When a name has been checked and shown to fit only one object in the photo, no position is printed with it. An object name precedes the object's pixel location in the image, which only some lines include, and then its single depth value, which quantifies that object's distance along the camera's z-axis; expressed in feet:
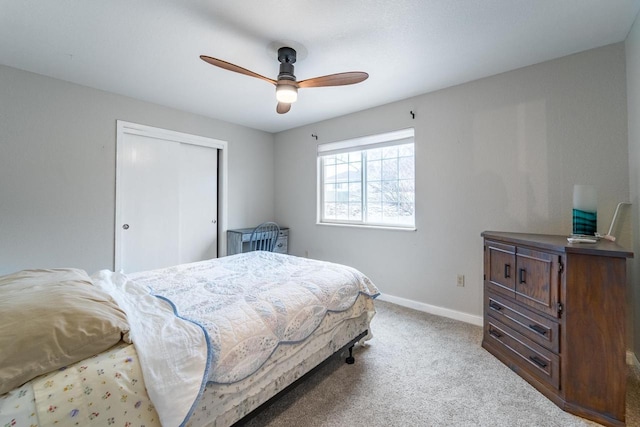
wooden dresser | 4.70
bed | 2.76
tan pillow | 2.70
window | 10.42
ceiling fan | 5.88
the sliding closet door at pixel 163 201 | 9.87
